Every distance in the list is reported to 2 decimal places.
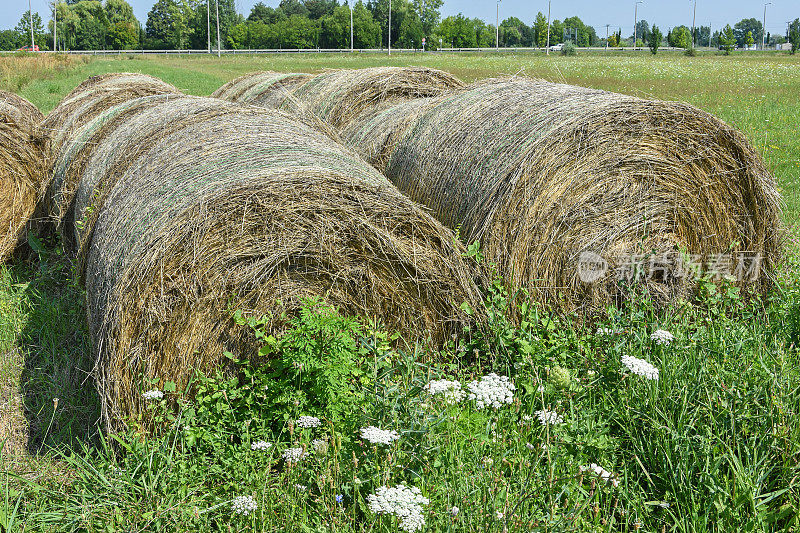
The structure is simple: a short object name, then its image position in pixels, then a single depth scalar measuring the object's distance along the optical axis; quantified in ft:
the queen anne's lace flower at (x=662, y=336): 11.32
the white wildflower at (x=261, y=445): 9.70
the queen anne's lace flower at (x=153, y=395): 10.52
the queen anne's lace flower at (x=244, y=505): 8.34
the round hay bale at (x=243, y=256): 10.81
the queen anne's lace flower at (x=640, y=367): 9.90
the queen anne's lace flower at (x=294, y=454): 9.09
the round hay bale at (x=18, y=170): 19.97
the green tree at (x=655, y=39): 229.86
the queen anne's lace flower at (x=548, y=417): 8.44
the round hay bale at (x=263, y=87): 27.86
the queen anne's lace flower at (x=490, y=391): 9.21
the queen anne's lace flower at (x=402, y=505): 7.18
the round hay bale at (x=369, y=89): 24.27
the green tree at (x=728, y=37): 278.58
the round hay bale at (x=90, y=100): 22.65
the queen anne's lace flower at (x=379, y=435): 8.27
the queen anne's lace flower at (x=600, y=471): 7.74
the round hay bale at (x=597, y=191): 13.94
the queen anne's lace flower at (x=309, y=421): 9.55
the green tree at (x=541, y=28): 402.23
